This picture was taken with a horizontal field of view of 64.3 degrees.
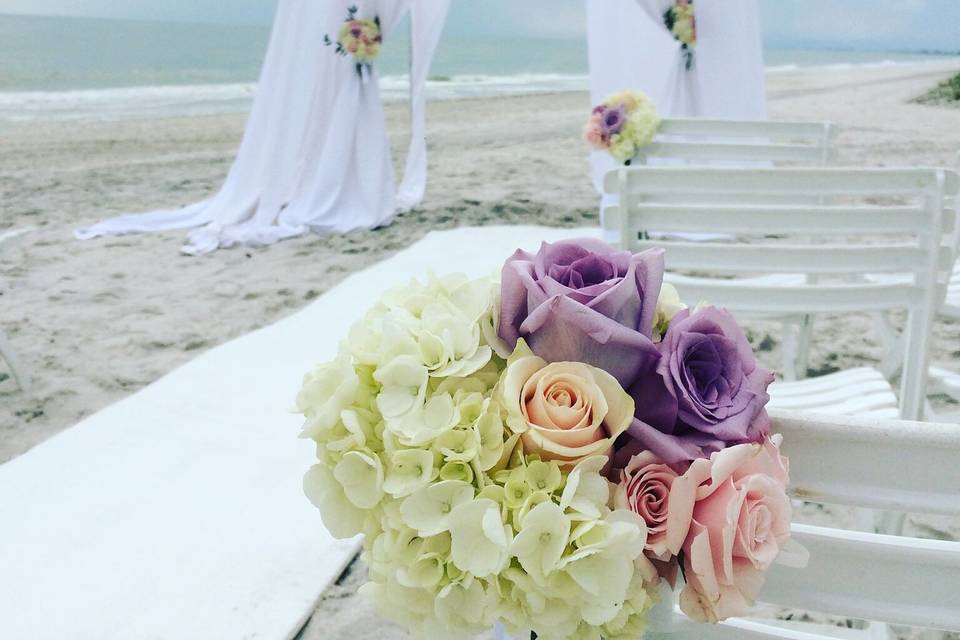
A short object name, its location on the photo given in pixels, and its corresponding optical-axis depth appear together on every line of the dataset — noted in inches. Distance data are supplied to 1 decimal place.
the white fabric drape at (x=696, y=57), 199.9
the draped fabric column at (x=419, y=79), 211.6
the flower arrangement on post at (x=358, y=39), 201.6
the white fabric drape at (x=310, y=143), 203.8
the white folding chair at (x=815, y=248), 63.1
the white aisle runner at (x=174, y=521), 65.3
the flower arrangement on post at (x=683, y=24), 195.3
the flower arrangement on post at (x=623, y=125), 132.6
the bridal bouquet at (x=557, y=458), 20.9
